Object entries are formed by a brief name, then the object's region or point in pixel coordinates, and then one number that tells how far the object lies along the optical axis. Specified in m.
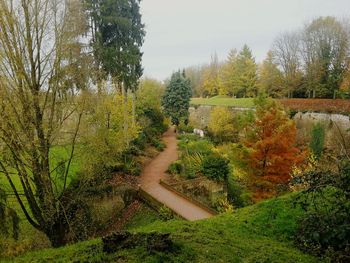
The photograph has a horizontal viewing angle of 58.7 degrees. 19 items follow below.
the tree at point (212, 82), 62.56
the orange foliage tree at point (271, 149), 13.19
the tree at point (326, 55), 34.06
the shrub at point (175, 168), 21.77
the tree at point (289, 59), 38.06
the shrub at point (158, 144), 29.18
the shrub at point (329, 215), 4.03
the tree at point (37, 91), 7.86
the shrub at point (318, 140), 22.02
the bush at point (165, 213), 13.59
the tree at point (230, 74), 50.75
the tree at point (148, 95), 33.81
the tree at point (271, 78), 40.06
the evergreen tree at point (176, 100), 40.56
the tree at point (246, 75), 47.94
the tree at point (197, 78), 71.75
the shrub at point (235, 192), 17.09
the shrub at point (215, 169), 18.27
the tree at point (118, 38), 19.25
